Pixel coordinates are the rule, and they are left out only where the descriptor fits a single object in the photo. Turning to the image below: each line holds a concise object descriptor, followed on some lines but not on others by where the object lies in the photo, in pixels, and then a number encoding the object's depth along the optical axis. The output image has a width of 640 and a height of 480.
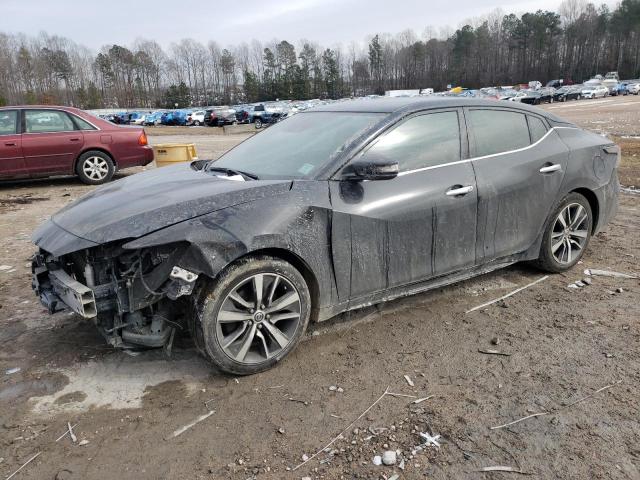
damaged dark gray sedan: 2.94
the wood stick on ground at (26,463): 2.42
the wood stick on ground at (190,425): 2.68
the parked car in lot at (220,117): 39.75
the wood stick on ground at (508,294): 4.08
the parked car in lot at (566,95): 60.41
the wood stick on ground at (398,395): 2.94
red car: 9.40
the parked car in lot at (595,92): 60.69
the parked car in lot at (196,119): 45.44
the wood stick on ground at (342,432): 2.44
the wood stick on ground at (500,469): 2.34
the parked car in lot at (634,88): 61.84
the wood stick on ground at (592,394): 2.80
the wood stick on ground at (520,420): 2.65
